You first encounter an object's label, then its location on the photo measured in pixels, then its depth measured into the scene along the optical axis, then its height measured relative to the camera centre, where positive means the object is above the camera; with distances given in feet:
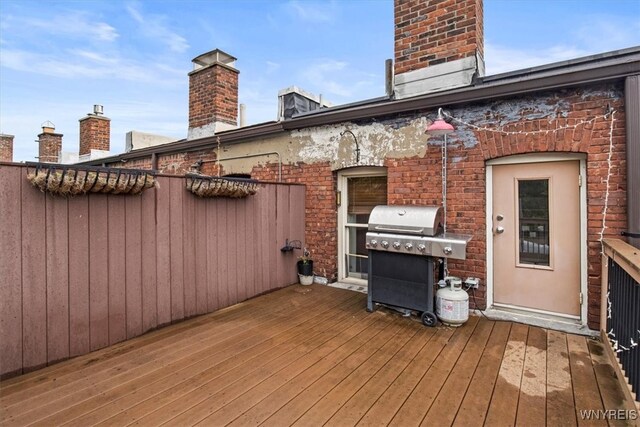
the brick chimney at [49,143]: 39.34 +8.93
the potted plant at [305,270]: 16.10 -3.12
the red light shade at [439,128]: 10.85 +2.99
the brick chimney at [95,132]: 33.91 +9.02
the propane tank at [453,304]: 10.41 -3.20
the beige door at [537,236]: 10.70 -0.93
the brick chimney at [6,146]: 43.27 +9.53
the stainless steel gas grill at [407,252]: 10.50 -1.44
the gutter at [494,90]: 9.30 +4.47
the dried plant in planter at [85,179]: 7.74 +0.91
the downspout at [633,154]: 9.02 +1.72
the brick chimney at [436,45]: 12.85 +7.48
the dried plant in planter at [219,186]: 11.42 +1.01
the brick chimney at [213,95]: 22.79 +9.04
